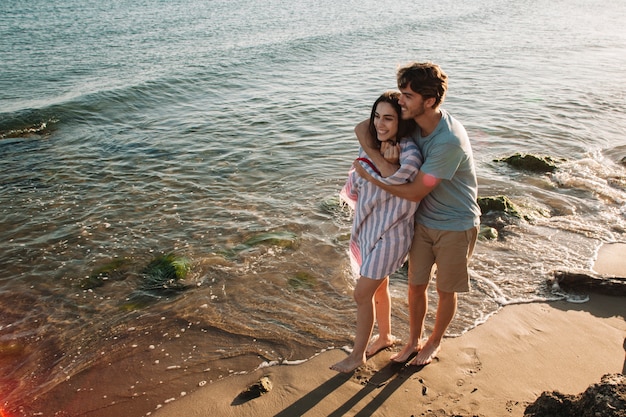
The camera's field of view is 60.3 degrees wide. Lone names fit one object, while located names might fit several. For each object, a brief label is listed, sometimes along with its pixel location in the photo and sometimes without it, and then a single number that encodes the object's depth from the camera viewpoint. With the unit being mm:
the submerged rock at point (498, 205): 7475
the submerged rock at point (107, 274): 6195
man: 3621
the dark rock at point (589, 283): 5438
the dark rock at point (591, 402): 2955
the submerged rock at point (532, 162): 9406
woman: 3764
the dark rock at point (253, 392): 4180
